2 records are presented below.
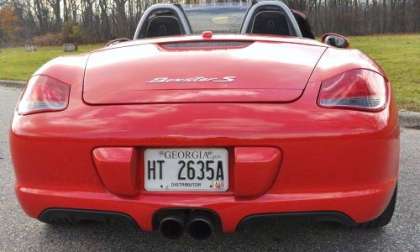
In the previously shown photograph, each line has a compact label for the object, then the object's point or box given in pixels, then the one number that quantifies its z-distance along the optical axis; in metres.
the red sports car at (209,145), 2.04
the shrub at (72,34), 50.20
